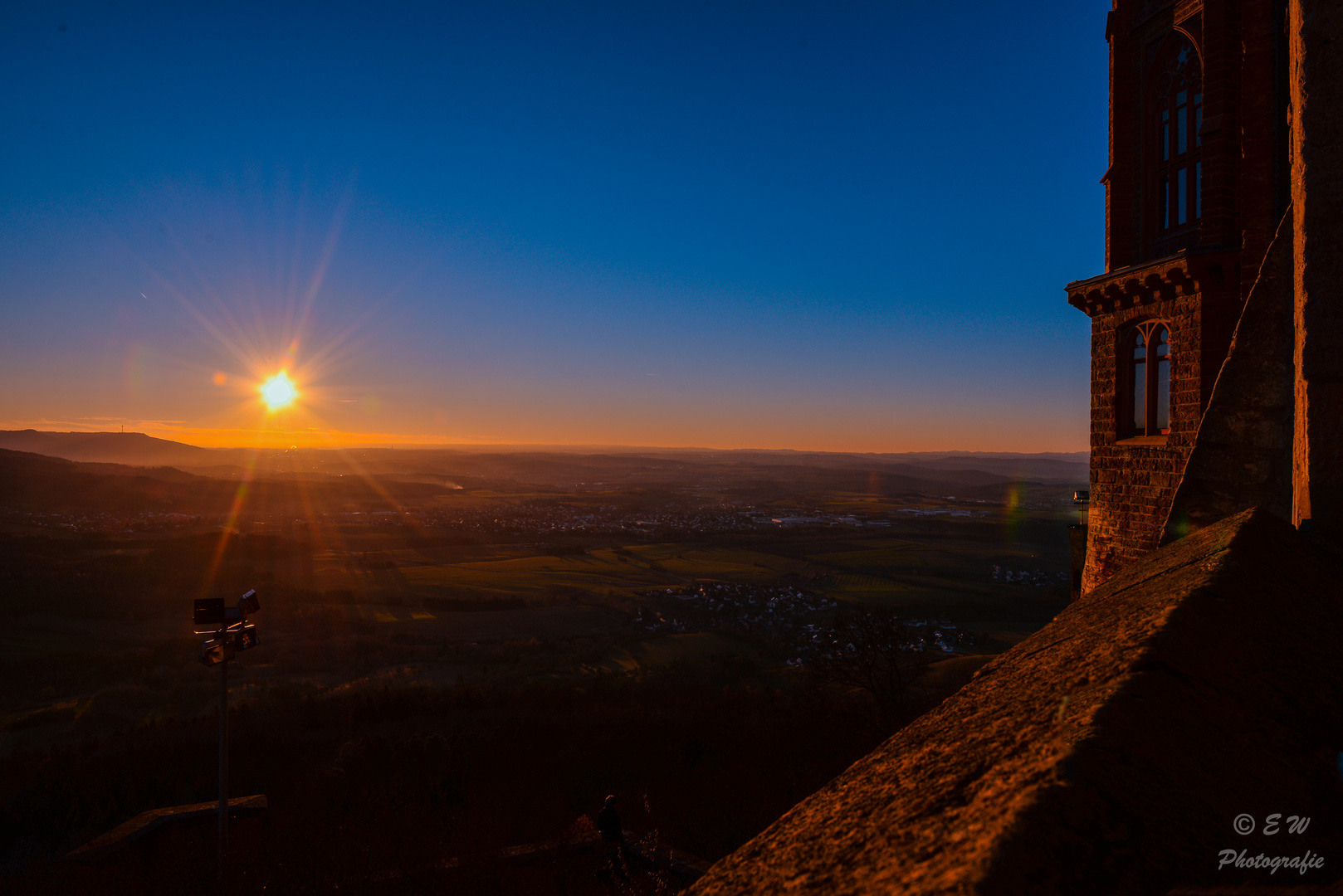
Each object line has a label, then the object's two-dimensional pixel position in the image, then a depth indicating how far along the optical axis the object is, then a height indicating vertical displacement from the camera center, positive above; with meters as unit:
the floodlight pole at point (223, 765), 9.02 -4.52
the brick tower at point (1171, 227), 9.23 +3.88
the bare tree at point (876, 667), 17.75 -6.23
